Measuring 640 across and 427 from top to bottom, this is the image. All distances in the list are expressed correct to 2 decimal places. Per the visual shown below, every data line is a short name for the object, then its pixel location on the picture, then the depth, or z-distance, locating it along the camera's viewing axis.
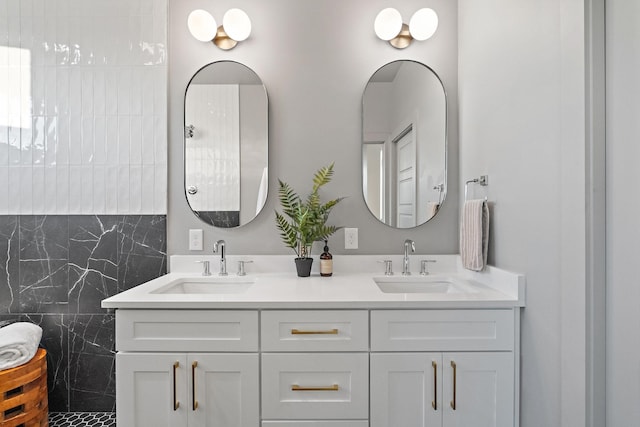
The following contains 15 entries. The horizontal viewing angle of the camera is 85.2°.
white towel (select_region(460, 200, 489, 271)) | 1.56
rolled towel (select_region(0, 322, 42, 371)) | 1.53
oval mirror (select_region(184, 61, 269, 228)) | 1.92
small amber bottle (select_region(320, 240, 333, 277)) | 1.82
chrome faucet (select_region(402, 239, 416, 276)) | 1.87
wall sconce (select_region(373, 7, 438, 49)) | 1.87
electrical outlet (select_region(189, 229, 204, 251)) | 1.94
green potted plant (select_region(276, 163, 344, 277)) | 1.80
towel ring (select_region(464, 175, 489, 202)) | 1.63
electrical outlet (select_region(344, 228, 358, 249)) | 1.95
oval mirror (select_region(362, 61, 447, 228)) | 1.91
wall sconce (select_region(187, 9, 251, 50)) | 1.87
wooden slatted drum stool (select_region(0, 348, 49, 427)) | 1.50
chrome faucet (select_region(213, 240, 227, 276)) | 1.87
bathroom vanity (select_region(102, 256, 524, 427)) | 1.34
